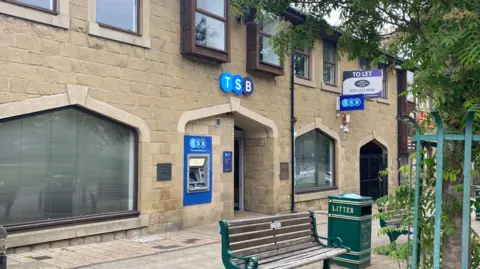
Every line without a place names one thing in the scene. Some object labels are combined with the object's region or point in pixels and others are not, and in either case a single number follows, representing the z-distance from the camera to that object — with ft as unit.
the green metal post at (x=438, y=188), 12.38
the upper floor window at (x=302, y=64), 45.42
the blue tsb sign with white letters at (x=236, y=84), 35.99
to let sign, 45.32
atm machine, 34.12
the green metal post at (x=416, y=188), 13.71
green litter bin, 21.91
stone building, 24.98
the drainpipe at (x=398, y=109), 62.85
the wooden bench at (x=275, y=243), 16.98
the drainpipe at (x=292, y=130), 43.57
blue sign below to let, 48.95
